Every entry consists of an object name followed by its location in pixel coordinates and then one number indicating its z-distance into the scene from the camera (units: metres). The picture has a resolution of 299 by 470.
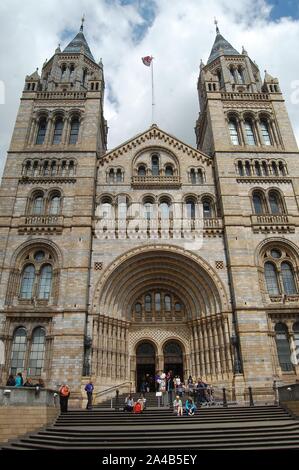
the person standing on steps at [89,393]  16.06
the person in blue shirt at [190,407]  14.17
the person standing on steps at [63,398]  14.84
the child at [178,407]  14.06
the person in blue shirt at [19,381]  15.20
